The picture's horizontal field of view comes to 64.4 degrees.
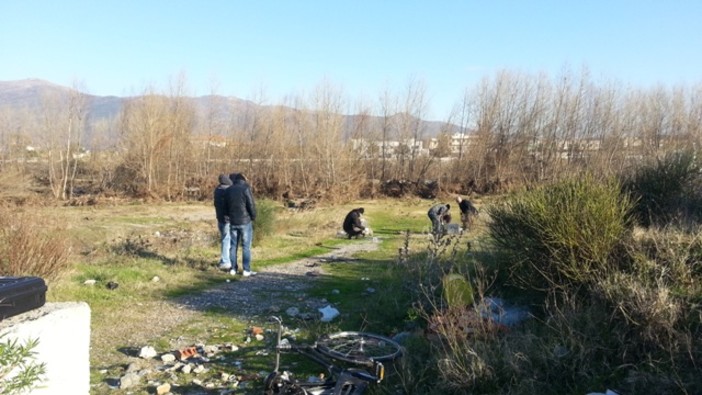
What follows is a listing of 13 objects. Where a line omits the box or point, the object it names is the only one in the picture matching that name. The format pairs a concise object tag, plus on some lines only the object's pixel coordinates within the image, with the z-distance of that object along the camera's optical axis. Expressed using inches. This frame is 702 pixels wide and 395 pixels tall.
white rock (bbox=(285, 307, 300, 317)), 322.3
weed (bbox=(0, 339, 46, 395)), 91.7
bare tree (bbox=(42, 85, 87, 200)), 1333.7
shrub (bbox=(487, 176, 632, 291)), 253.6
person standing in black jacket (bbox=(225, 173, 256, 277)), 442.0
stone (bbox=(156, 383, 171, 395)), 207.0
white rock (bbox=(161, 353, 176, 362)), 243.9
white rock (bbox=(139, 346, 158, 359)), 248.2
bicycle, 180.1
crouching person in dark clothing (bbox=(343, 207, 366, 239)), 713.6
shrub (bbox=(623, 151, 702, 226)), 330.6
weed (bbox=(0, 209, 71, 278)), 346.0
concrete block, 105.2
